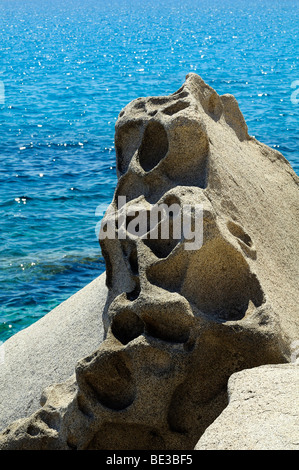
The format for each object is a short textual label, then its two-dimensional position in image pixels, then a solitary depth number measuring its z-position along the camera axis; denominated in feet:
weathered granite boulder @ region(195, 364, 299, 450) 9.64
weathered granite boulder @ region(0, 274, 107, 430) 17.16
